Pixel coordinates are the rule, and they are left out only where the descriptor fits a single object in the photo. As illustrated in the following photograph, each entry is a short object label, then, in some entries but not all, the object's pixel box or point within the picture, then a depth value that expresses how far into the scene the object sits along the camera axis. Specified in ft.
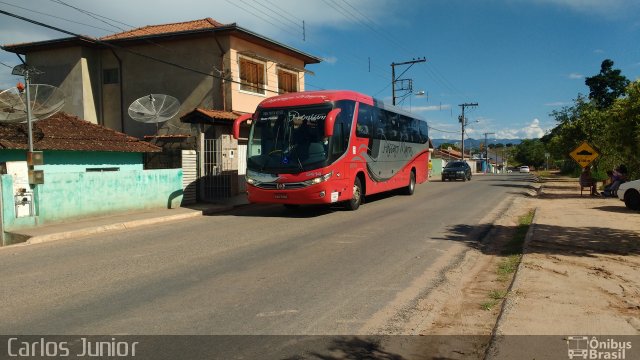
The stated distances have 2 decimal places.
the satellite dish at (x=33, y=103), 45.98
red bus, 43.73
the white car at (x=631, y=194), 48.34
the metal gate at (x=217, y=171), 60.08
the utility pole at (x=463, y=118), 228.02
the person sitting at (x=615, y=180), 65.35
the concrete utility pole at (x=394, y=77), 125.70
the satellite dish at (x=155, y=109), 60.75
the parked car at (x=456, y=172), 122.62
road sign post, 66.60
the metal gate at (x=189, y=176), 55.93
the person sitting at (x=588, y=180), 67.56
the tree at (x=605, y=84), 159.12
